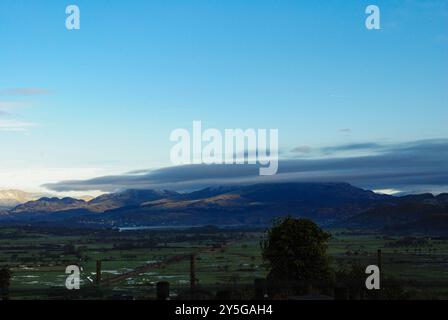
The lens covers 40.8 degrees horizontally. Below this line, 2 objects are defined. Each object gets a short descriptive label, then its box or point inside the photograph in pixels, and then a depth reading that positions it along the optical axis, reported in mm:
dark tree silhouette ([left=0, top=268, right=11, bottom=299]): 50394
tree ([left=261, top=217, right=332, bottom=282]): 48719
